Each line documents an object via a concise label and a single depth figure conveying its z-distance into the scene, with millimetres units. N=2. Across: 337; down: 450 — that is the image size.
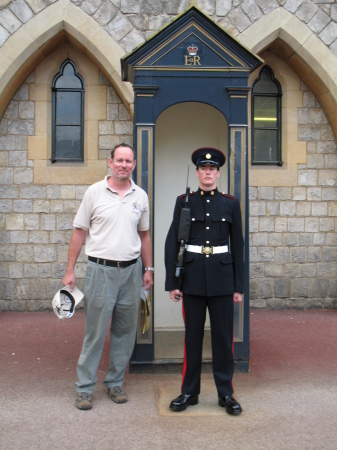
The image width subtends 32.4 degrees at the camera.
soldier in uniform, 3881
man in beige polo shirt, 3928
